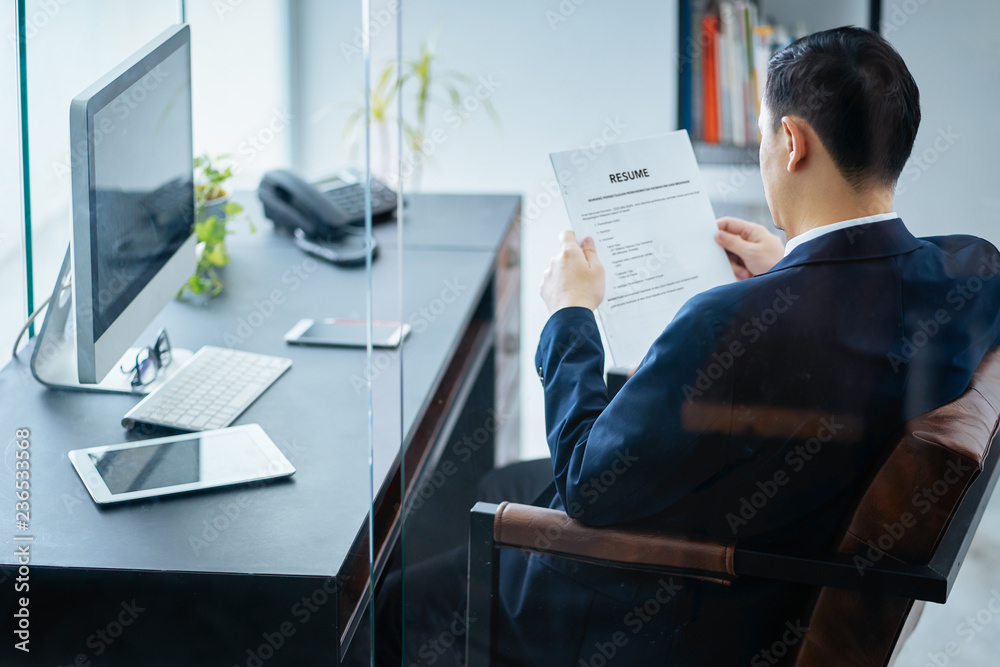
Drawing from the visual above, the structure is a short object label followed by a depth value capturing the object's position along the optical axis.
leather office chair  0.88
